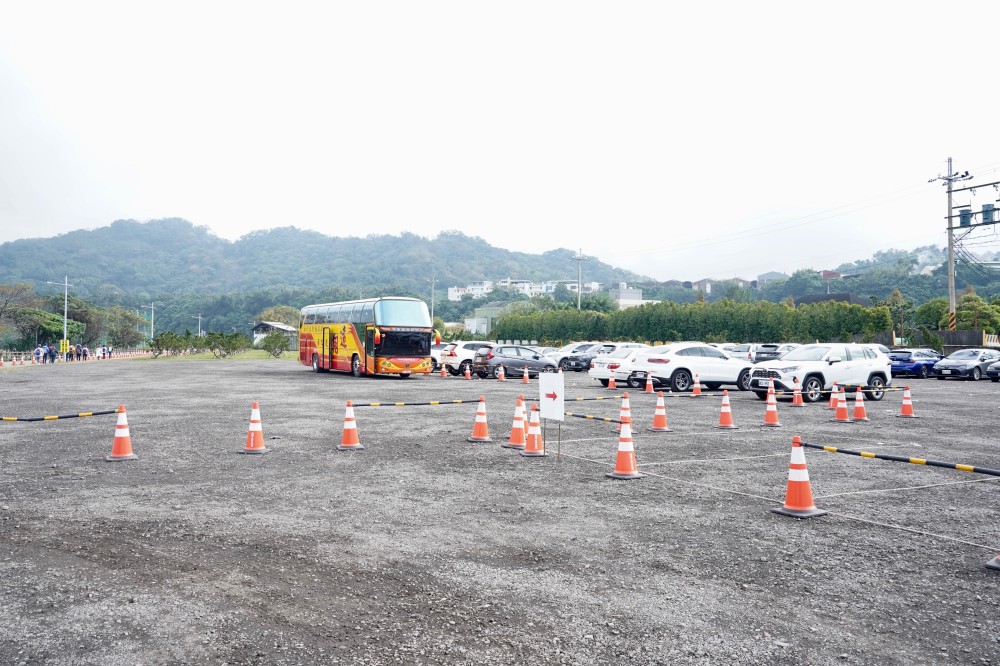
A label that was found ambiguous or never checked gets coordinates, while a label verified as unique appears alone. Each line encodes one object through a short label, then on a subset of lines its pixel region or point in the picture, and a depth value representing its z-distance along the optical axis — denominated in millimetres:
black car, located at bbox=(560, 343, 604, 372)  43281
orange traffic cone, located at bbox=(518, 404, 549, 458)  11539
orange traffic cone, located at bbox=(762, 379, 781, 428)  15508
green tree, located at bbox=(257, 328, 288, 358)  72238
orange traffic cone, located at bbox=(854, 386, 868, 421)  17266
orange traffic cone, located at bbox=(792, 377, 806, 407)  20516
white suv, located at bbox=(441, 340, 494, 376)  39344
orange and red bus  34812
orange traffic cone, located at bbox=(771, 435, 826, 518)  7844
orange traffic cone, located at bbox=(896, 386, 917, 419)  18219
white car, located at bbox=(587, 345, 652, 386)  27203
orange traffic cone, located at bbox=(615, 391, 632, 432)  10795
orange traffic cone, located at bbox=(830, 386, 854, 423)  16766
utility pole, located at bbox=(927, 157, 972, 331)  46188
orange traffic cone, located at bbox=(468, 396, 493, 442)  13016
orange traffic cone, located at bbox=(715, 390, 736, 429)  15297
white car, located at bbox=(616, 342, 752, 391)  25938
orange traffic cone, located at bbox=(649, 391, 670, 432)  14656
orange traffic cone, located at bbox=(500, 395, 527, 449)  12320
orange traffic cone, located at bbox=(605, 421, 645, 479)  9866
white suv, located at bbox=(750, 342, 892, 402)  21812
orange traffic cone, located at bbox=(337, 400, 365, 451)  12039
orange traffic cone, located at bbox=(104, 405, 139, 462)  11031
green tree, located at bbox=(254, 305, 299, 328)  145500
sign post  11188
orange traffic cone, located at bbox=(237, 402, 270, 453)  11703
